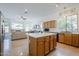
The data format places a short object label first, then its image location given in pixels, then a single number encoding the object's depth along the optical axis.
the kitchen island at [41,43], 1.20
